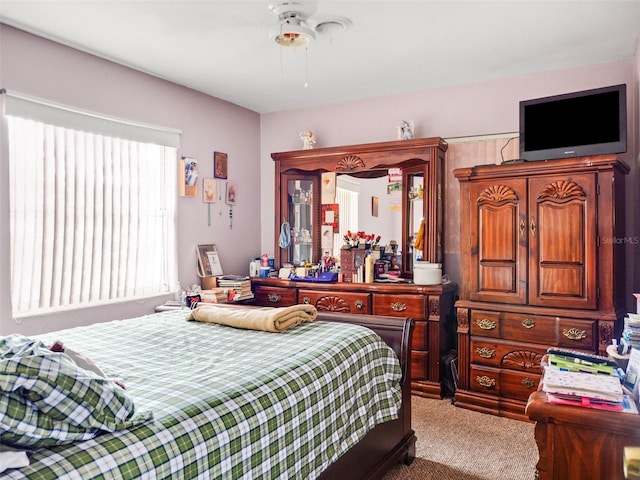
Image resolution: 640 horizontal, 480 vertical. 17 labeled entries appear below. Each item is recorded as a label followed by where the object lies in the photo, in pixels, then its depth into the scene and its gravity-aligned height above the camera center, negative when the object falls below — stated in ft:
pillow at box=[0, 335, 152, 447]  3.19 -1.17
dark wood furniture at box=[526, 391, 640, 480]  4.26 -1.87
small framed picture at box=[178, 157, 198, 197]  13.05 +1.93
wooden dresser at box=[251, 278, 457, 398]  11.65 -1.69
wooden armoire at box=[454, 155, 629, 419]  9.47 -0.53
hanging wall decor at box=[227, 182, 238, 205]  14.73 +1.68
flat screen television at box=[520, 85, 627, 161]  9.70 +2.68
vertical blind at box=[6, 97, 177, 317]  9.52 +0.65
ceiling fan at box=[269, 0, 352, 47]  8.33 +4.29
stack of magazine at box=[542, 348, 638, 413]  4.47 -1.45
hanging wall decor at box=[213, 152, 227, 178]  14.20 +2.48
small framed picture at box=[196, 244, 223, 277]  13.53 -0.51
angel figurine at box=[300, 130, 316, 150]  14.70 +3.35
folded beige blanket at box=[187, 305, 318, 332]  7.30 -1.21
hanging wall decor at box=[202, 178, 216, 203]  13.84 +1.65
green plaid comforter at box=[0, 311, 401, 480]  3.59 -1.56
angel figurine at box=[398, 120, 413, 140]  13.02 +3.26
